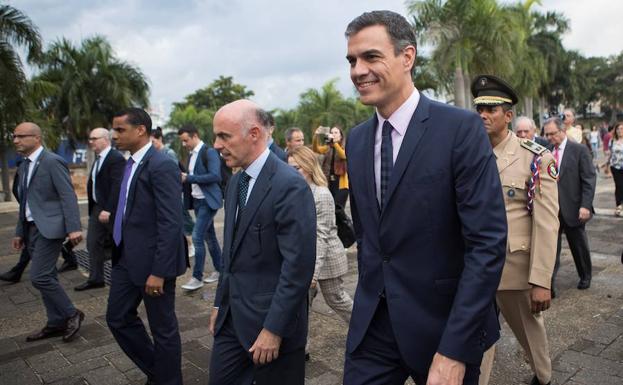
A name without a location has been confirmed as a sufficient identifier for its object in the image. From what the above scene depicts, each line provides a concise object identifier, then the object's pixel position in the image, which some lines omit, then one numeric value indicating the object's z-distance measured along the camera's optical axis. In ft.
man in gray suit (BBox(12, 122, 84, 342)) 14.99
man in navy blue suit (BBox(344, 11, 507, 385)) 5.46
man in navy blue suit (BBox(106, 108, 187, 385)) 10.89
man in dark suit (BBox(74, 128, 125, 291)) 16.78
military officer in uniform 9.38
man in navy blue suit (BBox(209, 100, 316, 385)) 7.76
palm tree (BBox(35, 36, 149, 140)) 87.30
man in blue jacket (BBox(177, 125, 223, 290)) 20.42
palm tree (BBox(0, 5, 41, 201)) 44.00
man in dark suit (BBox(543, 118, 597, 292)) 17.44
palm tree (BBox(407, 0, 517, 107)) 75.36
